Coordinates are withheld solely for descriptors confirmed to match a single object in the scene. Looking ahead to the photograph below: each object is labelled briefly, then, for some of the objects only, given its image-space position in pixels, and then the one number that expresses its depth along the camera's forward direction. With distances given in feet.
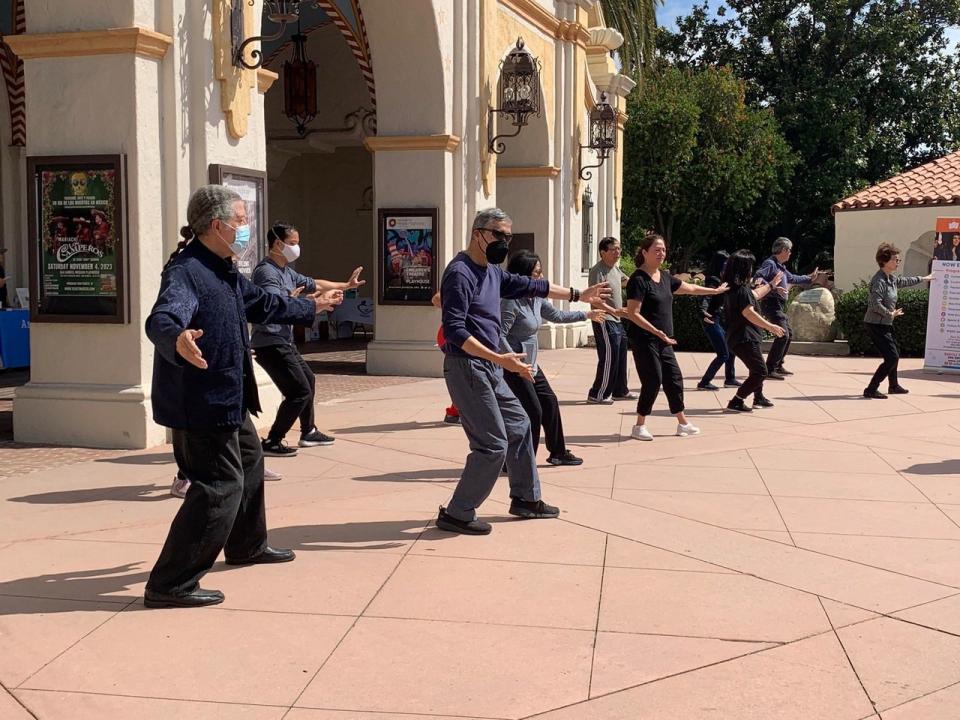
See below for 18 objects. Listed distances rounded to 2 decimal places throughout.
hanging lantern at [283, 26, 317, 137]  64.23
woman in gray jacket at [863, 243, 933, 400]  38.78
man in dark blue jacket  14.92
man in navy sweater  18.60
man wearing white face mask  25.63
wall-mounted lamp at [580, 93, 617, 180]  63.26
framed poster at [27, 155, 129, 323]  27.37
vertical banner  44.96
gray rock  58.03
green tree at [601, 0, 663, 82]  90.58
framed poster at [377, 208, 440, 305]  45.06
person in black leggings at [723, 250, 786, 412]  33.81
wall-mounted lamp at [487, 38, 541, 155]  48.83
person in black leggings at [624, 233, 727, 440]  28.53
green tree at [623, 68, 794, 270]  113.91
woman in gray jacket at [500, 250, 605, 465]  23.52
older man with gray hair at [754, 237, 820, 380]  41.45
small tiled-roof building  76.02
